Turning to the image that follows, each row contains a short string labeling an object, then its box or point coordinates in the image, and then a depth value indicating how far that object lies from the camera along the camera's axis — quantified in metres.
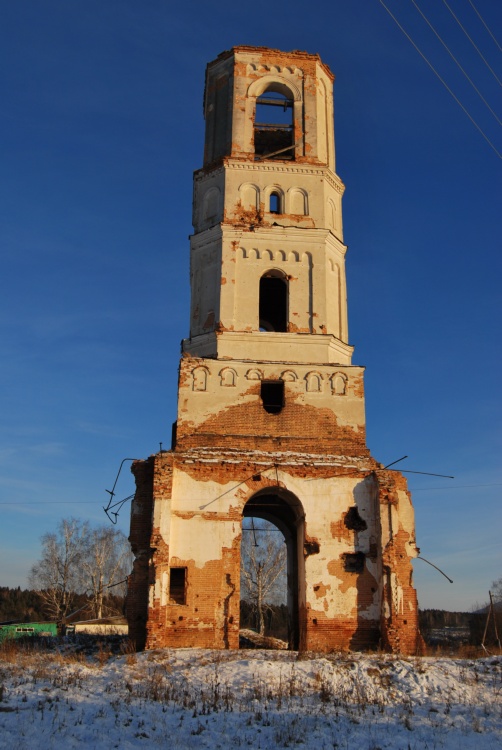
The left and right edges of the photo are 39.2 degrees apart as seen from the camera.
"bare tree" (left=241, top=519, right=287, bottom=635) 36.41
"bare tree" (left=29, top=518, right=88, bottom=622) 40.50
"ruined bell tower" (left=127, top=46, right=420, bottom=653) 14.78
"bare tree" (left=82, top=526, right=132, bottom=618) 38.28
